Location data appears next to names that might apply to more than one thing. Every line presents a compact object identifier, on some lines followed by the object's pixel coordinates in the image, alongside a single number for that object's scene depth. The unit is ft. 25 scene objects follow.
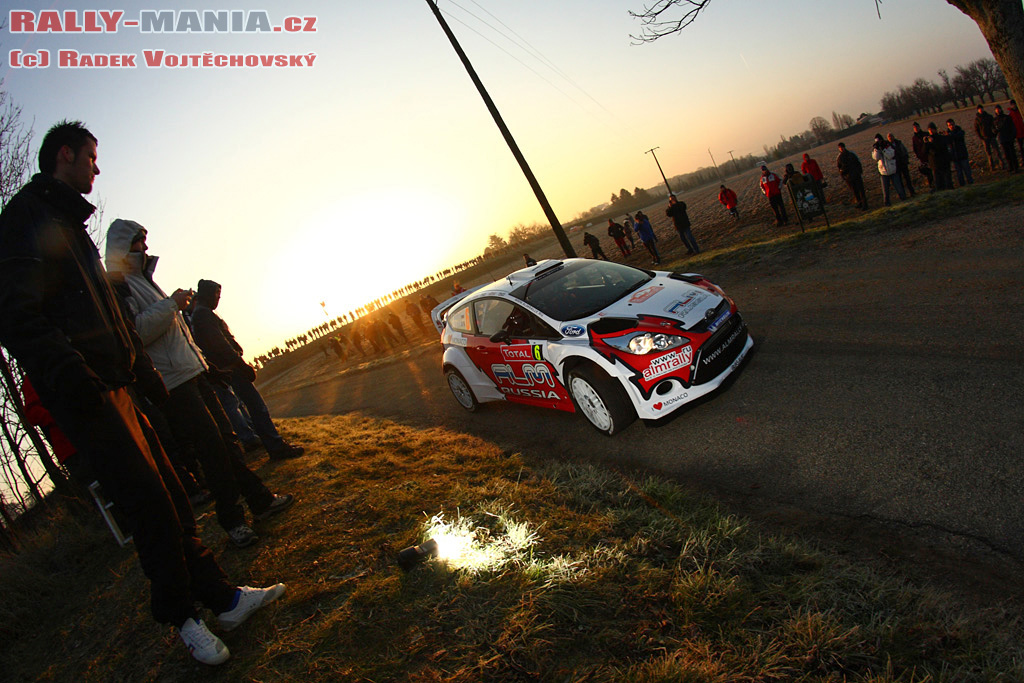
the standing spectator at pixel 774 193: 50.98
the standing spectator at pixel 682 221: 52.13
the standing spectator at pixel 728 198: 65.72
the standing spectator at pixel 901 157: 44.75
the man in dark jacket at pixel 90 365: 8.35
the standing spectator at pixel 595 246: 63.60
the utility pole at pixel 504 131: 48.32
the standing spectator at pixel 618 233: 68.95
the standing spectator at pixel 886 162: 44.62
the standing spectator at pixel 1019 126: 43.73
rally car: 16.15
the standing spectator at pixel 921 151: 46.14
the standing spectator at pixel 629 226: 74.38
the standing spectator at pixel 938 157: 44.32
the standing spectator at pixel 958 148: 44.75
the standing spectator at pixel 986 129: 48.06
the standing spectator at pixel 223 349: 20.31
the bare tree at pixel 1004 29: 22.04
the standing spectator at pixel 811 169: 46.37
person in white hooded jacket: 12.63
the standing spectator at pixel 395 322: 76.64
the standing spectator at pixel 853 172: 46.55
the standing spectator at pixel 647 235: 56.70
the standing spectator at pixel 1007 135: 44.86
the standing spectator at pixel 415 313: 77.71
